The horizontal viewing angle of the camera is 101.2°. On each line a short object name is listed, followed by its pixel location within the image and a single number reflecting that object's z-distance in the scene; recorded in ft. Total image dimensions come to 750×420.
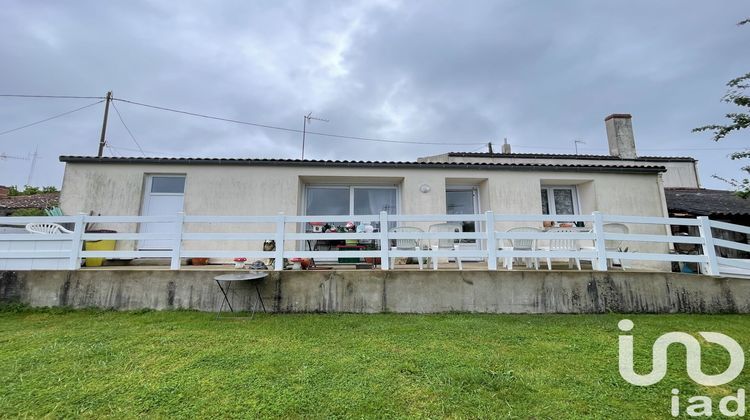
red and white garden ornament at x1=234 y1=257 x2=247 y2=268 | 22.12
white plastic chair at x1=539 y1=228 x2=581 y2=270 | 21.94
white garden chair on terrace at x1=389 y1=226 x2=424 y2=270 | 20.72
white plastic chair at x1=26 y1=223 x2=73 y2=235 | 20.35
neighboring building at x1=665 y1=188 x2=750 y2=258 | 32.53
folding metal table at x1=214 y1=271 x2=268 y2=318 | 15.53
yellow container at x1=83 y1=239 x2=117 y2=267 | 23.21
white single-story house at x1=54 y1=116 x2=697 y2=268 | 26.84
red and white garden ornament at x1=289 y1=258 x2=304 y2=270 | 19.92
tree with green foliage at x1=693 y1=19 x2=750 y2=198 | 22.86
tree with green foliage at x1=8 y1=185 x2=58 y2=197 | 63.40
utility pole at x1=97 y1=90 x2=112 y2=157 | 52.50
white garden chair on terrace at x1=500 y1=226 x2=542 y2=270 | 20.03
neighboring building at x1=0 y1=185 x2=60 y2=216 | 38.14
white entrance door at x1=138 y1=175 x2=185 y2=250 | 27.40
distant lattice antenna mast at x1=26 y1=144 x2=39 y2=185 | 76.89
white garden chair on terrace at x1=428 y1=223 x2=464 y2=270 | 19.60
